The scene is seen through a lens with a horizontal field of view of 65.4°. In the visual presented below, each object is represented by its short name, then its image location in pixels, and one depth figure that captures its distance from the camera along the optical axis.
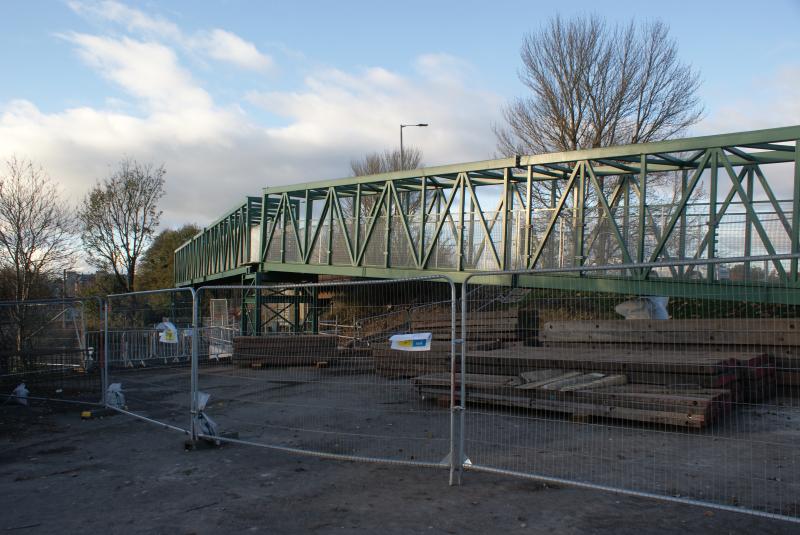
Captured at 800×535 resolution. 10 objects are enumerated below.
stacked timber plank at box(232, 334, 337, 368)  7.79
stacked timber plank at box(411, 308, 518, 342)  9.22
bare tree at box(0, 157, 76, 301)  19.95
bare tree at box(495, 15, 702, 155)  26.75
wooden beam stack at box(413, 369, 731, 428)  7.85
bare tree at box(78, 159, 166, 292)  34.72
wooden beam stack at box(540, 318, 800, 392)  6.36
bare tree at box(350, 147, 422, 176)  47.84
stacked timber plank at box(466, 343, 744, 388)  6.68
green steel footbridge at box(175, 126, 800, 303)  12.70
